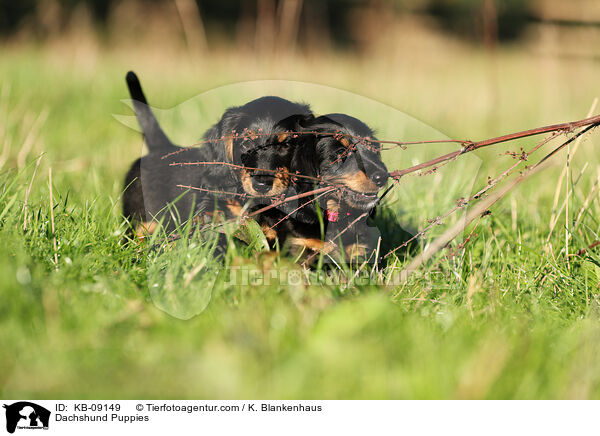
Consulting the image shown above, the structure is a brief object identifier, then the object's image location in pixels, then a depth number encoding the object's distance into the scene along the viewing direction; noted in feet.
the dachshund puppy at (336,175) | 6.66
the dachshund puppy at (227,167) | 6.77
